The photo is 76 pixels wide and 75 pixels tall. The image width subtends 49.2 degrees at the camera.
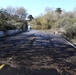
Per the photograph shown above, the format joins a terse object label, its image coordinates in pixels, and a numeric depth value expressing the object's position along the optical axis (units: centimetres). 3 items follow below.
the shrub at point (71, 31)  1357
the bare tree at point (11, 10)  4091
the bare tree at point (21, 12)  4362
